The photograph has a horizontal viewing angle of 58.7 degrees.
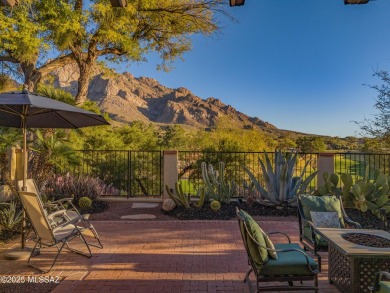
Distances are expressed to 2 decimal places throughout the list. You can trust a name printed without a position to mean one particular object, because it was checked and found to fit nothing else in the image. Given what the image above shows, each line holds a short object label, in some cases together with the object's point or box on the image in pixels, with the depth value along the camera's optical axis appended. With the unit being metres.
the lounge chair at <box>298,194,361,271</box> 5.00
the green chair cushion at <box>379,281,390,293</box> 2.58
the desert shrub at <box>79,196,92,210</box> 8.73
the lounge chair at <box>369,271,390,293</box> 2.62
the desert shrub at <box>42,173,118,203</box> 9.19
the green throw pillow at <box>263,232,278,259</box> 3.71
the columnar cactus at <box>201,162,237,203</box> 8.70
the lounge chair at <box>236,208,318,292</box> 3.60
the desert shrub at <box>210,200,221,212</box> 8.23
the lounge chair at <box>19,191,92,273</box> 4.66
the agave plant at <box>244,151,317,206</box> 8.28
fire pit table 3.52
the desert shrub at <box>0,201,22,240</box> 6.49
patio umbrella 4.71
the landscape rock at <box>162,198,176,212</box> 8.40
